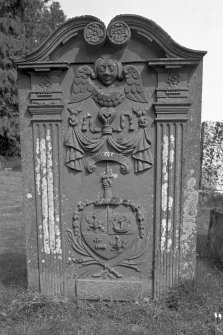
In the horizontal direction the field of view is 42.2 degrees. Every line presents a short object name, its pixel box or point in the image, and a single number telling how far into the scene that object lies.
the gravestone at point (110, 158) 2.99
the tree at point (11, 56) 15.69
